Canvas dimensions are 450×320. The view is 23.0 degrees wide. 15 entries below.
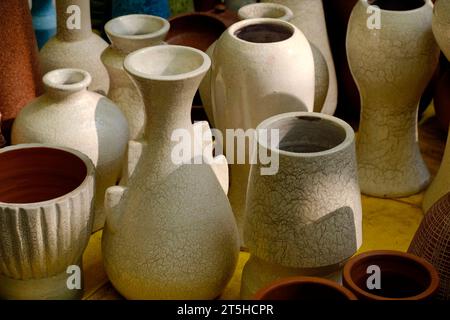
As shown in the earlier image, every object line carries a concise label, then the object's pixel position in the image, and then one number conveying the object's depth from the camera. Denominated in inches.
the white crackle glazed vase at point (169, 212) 79.4
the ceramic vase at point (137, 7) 106.6
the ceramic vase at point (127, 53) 92.9
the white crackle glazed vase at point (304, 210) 76.1
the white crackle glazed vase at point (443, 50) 86.4
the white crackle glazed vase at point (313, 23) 100.7
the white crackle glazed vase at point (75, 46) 95.2
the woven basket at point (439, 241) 76.6
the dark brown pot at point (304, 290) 70.9
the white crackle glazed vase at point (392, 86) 91.7
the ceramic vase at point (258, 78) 85.3
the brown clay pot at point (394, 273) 74.2
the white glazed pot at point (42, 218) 78.1
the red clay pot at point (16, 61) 93.1
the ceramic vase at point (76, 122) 87.0
